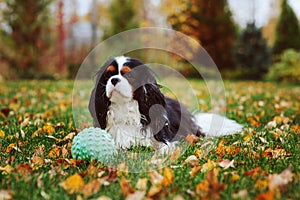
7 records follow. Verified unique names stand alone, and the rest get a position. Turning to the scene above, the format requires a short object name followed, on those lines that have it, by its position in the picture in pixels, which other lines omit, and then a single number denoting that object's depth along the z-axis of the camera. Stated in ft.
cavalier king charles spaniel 9.67
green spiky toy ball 9.01
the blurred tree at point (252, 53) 43.45
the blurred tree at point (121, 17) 50.47
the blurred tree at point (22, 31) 41.09
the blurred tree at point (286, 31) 42.45
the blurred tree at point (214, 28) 46.34
